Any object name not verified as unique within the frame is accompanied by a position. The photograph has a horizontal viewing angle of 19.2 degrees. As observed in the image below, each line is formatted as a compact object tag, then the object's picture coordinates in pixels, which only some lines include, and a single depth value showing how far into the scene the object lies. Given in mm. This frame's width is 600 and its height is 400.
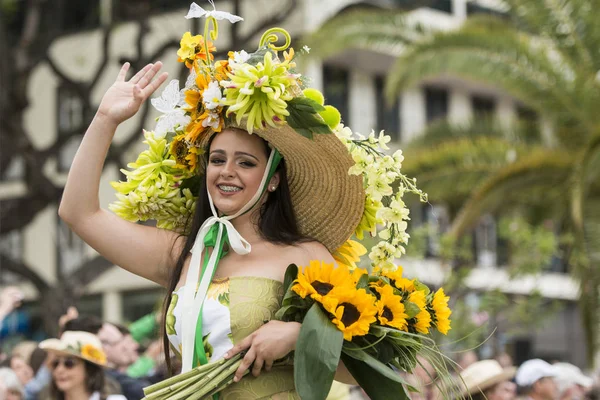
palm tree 18403
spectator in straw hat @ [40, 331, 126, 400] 10023
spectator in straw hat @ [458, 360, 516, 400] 11180
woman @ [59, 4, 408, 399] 6246
